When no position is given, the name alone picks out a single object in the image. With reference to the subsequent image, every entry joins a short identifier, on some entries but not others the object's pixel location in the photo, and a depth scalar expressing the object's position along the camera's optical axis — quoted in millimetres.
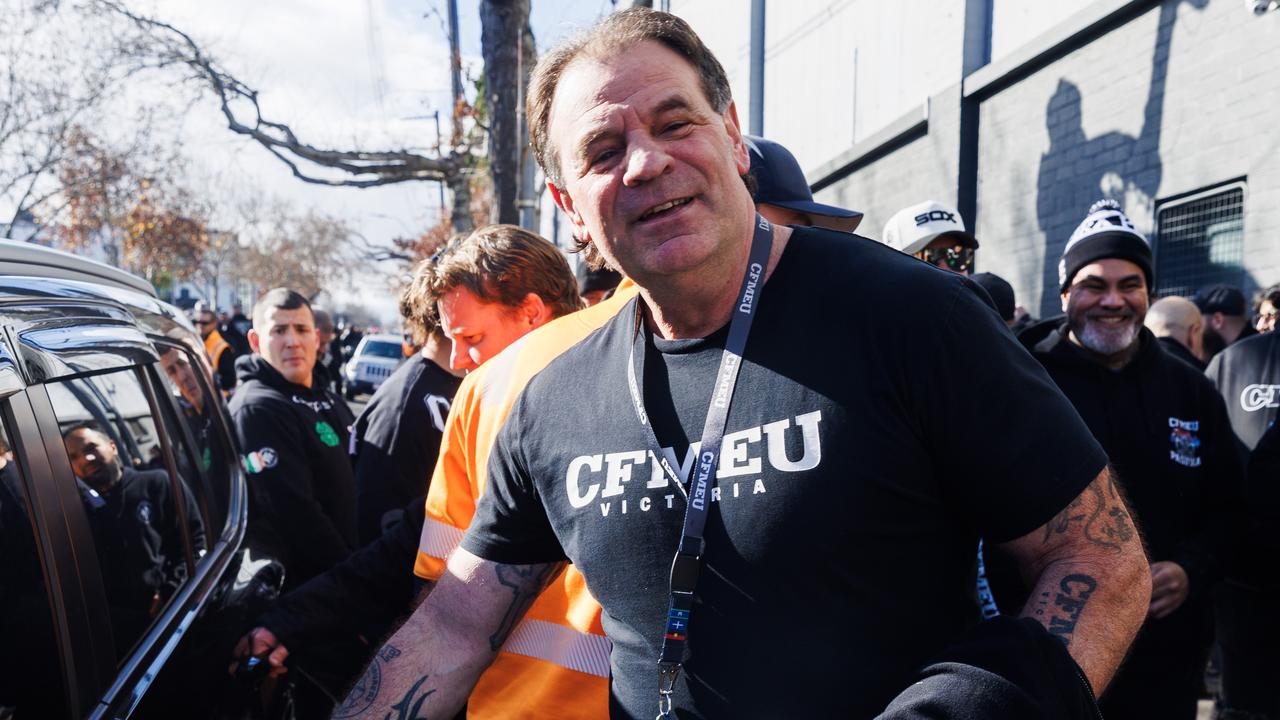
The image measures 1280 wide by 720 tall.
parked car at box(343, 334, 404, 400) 22812
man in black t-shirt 1306
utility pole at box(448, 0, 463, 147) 15734
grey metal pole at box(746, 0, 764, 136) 15562
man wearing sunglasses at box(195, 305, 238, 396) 11008
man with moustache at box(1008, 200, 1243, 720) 3066
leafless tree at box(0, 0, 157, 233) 14906
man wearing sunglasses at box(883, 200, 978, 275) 3727
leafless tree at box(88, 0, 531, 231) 14953
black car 1705
